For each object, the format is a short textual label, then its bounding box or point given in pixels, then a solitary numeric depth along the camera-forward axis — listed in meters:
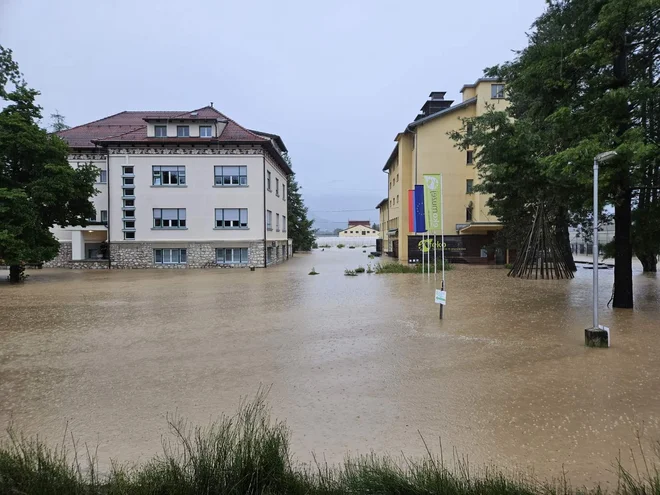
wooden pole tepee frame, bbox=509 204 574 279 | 20.05
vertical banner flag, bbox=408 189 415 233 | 27.14
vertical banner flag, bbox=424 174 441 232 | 17.09
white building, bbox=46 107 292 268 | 29.11
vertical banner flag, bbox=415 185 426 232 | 22.37
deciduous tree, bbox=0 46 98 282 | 19.31
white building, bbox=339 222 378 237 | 129.25
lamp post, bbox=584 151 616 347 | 7.43
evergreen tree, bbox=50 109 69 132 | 47.39
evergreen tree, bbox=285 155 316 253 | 54.81
